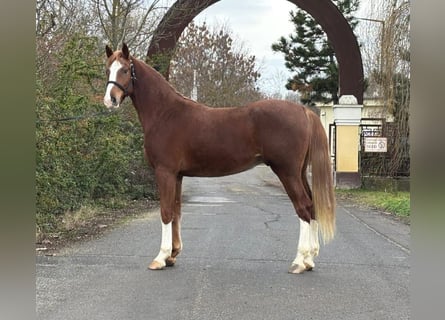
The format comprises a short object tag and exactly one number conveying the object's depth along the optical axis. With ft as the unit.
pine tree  76.89
